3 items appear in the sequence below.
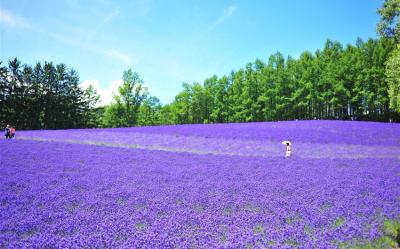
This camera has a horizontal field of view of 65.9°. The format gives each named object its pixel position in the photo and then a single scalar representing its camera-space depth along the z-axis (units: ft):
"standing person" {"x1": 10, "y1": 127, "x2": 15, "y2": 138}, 97.06
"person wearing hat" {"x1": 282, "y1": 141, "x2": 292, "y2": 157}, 72.00
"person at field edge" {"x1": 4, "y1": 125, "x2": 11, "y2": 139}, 95.15
